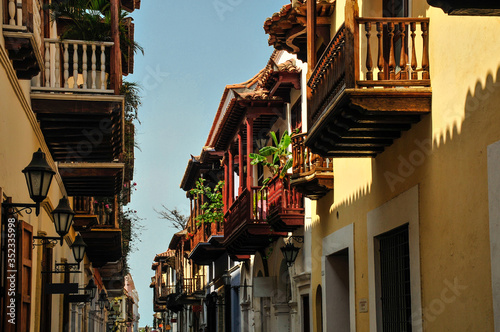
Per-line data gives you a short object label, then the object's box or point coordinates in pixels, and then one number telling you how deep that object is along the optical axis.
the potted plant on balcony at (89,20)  12.04
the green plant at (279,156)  17.05
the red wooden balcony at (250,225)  19.17
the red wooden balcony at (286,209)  16.66
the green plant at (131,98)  15.69
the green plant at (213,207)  26.14
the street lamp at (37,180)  9.02
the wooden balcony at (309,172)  13.53
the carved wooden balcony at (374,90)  8.76
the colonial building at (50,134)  9.13
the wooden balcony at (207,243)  27.30
